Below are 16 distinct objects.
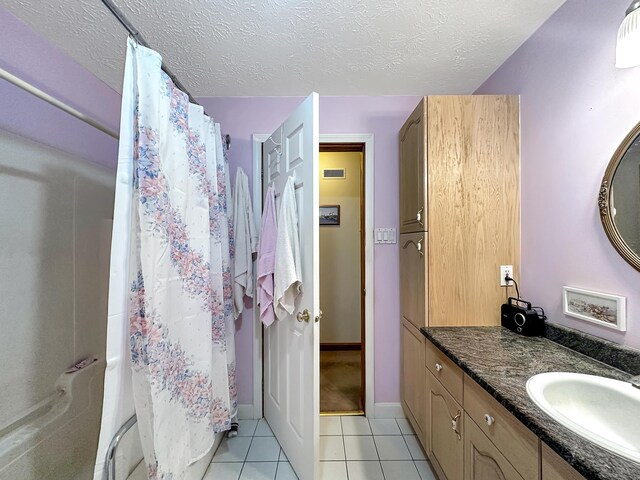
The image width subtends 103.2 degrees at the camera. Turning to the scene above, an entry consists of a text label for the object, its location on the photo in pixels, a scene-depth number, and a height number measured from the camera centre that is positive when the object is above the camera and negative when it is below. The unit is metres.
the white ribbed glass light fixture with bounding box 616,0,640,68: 0.77 +0.66
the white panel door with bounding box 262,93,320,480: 1.26 -0.45
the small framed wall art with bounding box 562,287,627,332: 0.94 -0.23
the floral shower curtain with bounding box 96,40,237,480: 0.90 -0.08
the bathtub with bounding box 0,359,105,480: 1.00 -0.82
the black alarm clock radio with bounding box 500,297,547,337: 1.23 -0.34
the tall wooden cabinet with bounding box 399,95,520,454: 1.41 +0.25
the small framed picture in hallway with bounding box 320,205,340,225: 3.14 +0.42
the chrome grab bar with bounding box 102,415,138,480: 0.83 -0.69
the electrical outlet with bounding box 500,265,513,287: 1.41 -0.13
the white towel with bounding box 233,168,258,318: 1.72 +0.04
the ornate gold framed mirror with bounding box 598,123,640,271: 0.90 +0.19
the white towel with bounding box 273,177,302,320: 1.35 -0.03
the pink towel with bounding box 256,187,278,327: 1.50 -0.08
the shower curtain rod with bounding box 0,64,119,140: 0.76 +0.49
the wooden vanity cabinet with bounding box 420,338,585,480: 0.70 -0.66
